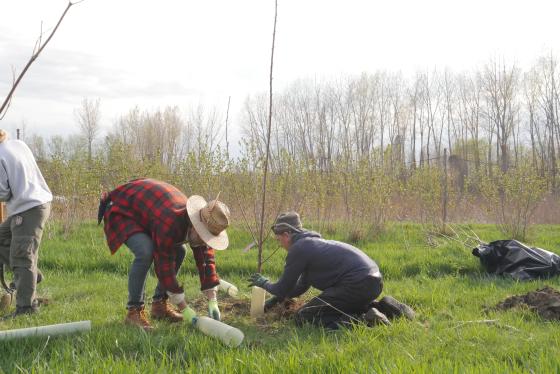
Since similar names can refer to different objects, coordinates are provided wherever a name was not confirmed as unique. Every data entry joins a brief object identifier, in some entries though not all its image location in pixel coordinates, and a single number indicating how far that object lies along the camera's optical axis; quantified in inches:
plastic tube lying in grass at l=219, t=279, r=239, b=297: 200.1
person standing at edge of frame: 165.8
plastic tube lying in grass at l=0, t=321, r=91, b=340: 126.9
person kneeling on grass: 152.1
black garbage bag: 230.4
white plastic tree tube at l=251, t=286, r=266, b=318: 166.6
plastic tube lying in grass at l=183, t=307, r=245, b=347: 127.0
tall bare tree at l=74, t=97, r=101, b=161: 1481.3
